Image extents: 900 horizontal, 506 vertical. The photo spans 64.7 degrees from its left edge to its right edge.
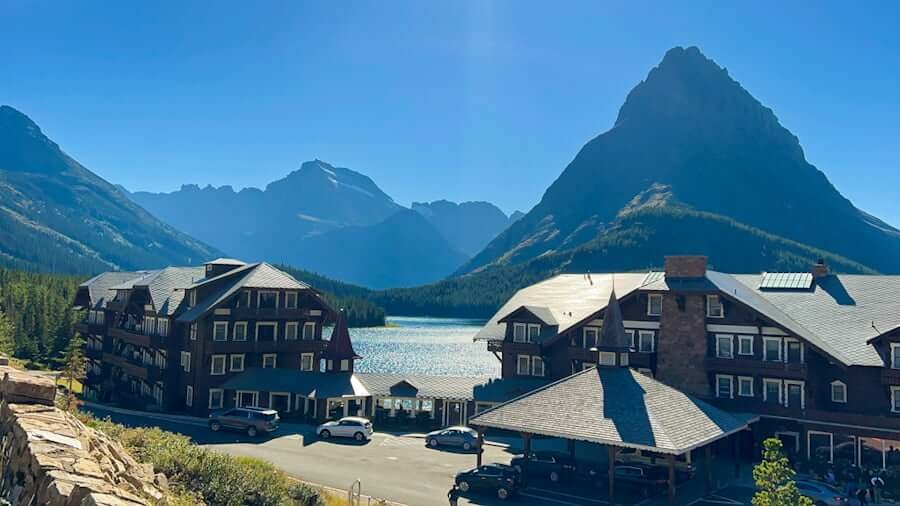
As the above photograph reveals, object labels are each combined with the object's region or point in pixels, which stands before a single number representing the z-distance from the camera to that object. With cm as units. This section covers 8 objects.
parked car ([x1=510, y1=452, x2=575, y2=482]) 4109
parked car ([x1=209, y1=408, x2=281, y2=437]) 5353
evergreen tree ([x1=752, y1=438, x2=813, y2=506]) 2456
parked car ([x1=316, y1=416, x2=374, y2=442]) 5303
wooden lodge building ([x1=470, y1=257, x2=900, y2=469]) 3997
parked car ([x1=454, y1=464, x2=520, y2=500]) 3741
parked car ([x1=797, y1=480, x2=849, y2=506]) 3716
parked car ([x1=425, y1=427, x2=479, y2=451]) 5125
